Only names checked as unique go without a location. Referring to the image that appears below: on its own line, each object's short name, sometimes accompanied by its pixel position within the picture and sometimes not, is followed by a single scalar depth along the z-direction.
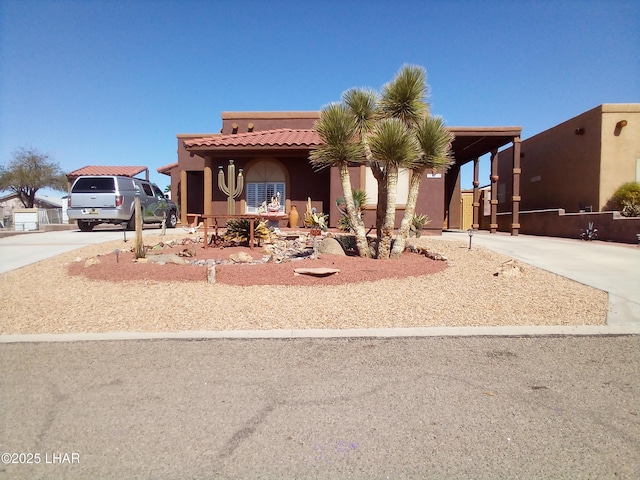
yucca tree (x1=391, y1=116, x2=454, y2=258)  8.91
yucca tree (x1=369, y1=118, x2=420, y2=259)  8.58
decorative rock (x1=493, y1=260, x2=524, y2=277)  8.06
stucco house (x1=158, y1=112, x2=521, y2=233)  16.06
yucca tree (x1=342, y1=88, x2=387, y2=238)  9.51
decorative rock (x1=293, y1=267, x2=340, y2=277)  8.05
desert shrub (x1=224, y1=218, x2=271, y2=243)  11.55
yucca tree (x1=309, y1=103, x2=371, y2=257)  9.07
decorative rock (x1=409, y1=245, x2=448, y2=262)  9.79
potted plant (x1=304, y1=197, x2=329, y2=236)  13.03
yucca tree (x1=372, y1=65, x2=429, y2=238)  9.41
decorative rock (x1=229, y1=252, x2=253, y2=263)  9.52
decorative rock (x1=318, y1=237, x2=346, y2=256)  10.09
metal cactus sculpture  12.85
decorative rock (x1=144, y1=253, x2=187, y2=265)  9.13
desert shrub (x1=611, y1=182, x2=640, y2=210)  15.35
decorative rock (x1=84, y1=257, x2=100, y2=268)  8.96
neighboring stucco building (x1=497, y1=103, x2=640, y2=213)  16.73
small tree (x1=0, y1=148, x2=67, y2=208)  44.59
